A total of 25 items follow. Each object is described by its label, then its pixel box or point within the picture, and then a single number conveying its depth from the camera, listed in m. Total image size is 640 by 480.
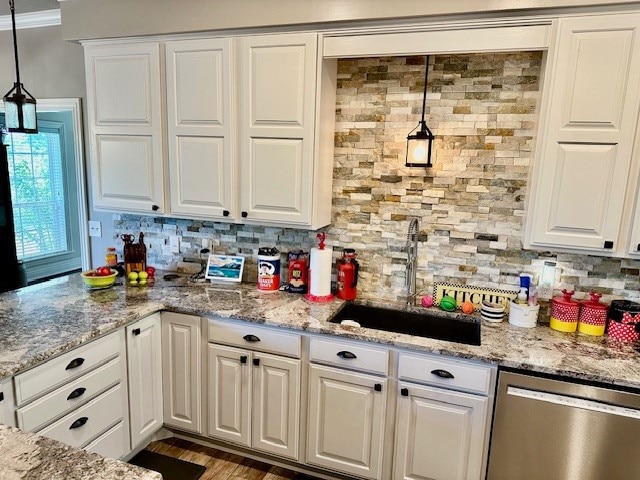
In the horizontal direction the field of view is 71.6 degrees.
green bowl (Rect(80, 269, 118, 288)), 2.66
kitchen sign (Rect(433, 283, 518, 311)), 2.42
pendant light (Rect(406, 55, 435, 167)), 2.37
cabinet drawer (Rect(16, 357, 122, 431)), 1.81
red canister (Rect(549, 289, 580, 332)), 2.20
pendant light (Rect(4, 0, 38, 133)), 2.20
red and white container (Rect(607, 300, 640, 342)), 2.10
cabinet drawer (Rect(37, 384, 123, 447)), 1.97
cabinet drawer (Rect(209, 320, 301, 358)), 2.28
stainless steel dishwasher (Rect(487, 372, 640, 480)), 1.80
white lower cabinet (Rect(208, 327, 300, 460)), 2.33
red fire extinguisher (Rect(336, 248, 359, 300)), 2.58
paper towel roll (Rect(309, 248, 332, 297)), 2.52
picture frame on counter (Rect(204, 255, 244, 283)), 2.88
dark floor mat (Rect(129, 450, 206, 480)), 2.40
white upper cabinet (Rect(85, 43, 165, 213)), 2.62
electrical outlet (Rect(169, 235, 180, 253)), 3.11
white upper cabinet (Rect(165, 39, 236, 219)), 2.48
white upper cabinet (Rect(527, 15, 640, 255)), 1.87
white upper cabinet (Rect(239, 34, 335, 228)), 2.34
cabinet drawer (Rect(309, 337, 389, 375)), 2.13
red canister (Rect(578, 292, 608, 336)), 2.16
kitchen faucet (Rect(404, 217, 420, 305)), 2.54
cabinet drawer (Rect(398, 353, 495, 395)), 1.97
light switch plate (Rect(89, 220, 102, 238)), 3.31
